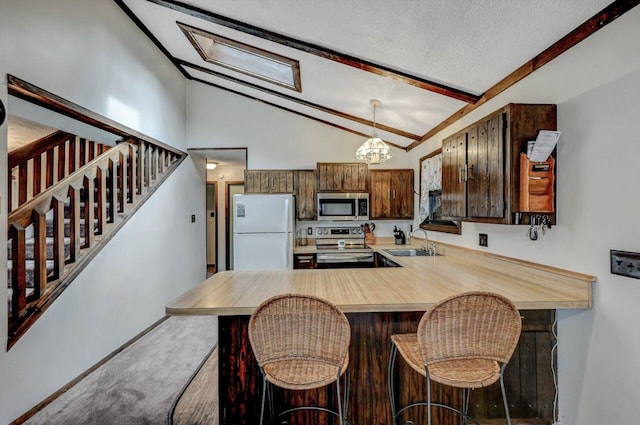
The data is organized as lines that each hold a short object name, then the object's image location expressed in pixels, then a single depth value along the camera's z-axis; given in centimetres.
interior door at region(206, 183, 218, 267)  712
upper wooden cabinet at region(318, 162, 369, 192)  439
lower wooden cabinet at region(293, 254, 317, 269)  416
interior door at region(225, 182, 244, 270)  693
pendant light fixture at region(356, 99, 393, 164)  319
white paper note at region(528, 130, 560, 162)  173
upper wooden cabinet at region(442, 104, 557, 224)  182
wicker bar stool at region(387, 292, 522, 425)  130
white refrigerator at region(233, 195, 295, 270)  406
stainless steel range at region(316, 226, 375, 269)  411
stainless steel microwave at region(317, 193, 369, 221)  445
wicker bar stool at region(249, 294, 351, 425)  129
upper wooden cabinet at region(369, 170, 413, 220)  448
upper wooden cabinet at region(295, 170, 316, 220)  453
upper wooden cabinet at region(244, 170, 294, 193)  458
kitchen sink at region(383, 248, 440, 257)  374
